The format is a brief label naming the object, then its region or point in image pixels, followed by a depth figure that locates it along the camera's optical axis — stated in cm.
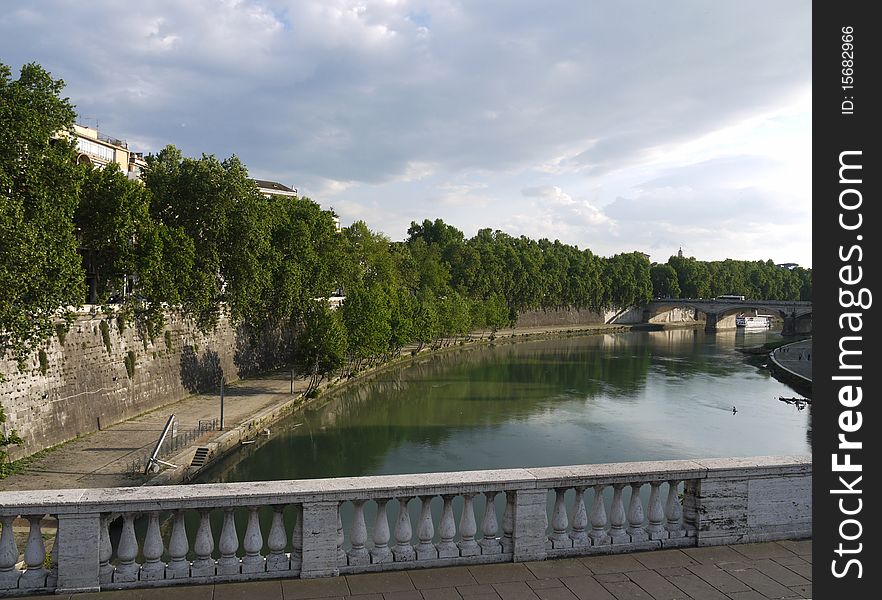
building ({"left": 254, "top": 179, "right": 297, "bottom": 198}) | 7356
